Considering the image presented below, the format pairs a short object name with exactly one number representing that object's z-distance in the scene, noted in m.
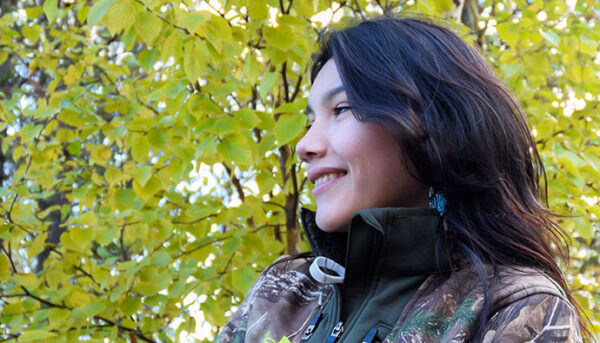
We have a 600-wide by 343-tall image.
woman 1.12
